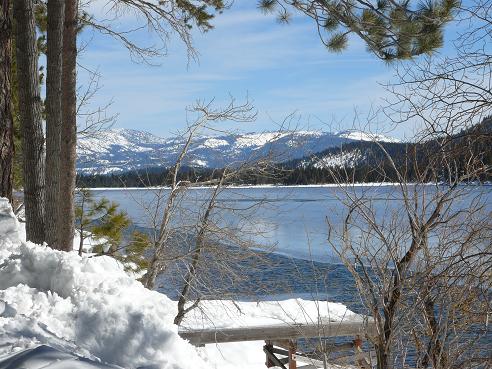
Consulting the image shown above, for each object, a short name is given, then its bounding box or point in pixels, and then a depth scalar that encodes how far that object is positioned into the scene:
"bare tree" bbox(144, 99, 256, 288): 10.52
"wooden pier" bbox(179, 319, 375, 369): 8.31
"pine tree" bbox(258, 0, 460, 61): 6.68
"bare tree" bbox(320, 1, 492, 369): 6.75
